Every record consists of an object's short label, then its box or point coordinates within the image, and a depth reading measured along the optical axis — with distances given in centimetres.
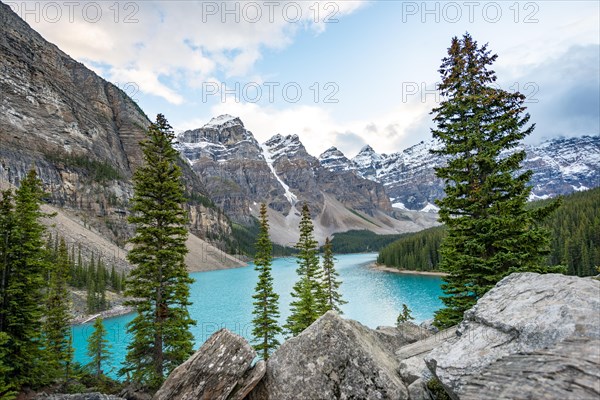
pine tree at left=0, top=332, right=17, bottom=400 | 1281
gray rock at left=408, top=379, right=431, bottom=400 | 754
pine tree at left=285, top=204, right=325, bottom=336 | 2396
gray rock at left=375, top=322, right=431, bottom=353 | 1460
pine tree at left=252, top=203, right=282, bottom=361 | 2611
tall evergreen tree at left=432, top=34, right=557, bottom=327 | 1205
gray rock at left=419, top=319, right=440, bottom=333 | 1803
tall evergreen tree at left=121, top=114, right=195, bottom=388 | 1781
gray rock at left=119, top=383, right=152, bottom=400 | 1725
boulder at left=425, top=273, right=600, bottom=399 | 561
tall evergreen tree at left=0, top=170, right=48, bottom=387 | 1686
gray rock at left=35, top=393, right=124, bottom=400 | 1070
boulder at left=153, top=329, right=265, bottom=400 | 805
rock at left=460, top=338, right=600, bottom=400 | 439
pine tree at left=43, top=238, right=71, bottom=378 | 2673
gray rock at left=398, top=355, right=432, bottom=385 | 817
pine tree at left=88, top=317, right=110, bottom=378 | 2860
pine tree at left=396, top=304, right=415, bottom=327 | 3651
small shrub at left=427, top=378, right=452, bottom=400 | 738
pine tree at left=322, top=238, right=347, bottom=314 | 2750
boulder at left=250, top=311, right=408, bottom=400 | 782
